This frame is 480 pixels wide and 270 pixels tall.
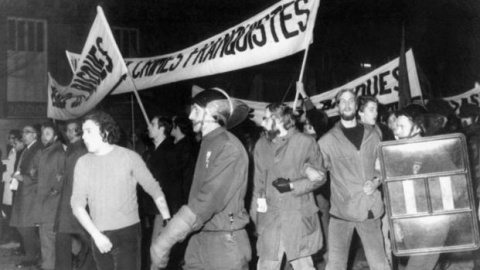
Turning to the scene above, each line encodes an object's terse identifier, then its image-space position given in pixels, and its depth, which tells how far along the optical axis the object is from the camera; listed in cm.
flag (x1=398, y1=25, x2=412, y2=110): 770
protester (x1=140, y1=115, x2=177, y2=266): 680
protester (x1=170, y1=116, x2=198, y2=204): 679
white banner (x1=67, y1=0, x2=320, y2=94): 658
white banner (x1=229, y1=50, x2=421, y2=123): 912
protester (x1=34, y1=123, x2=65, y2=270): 727
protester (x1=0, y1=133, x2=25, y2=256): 868
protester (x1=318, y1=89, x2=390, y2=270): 523
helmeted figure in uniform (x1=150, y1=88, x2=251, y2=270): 353
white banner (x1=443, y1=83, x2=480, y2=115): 991
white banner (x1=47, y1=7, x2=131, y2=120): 776
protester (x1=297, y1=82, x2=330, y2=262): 736
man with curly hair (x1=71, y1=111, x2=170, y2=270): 452
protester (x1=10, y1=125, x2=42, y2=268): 782
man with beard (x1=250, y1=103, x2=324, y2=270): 522
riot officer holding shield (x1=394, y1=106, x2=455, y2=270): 486
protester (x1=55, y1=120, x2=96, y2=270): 597
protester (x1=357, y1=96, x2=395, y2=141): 616
